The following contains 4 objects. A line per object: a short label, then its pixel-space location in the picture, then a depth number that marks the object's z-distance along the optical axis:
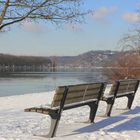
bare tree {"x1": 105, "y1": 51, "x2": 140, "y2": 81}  46.84
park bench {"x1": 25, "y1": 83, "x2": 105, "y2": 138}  8.04
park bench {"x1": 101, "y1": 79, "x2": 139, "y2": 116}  11.23
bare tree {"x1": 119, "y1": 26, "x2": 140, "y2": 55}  42.76
